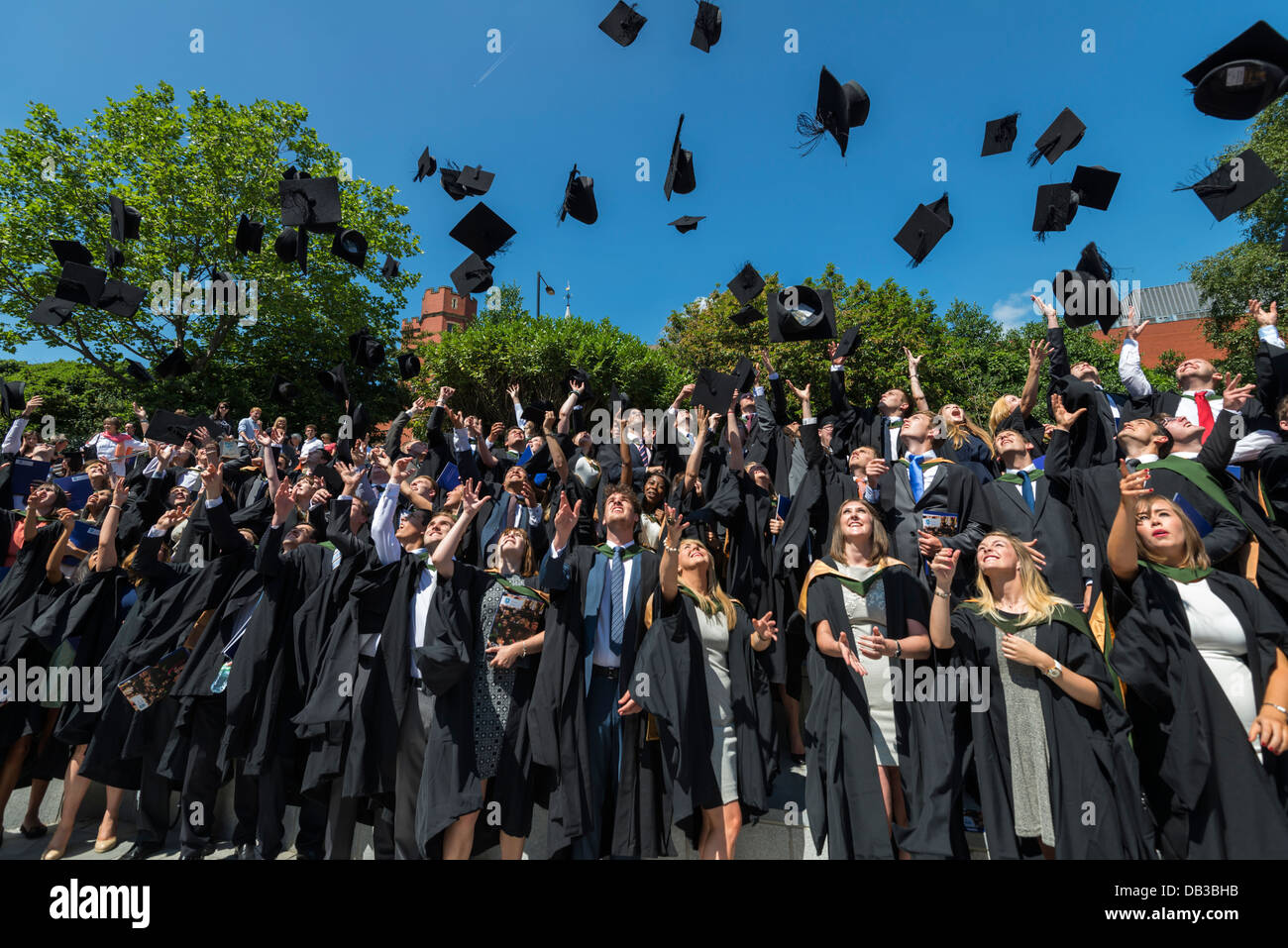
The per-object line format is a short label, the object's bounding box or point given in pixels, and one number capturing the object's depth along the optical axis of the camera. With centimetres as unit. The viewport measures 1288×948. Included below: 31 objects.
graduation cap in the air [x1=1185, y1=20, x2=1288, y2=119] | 419
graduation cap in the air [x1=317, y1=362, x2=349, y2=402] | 751
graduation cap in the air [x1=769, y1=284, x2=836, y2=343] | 599
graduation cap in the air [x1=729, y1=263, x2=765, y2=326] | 763
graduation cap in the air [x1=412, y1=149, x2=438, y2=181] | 722
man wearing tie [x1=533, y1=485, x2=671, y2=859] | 325
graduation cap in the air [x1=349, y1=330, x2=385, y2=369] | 727
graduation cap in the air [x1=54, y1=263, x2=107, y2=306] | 700
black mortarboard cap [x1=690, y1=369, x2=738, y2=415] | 546
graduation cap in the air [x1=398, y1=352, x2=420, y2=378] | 773
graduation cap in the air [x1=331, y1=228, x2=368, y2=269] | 708
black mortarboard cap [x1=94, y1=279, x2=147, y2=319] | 695
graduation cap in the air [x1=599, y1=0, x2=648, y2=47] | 656
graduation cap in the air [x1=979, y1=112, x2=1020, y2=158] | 668
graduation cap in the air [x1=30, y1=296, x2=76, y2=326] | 731
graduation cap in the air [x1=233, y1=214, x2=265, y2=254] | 785
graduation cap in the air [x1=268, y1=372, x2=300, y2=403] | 963
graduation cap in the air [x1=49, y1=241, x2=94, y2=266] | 707
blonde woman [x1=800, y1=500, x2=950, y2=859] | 301
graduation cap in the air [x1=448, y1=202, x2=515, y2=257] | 644
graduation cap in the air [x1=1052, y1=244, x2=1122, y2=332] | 558
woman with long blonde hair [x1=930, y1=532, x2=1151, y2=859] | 263
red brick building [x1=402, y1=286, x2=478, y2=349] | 5581
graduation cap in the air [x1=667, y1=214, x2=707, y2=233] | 709
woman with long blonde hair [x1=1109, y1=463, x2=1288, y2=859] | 246
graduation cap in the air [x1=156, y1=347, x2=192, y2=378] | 833
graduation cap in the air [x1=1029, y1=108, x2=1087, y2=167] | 615
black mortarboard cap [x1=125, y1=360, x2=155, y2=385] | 918
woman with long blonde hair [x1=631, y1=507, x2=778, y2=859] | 314
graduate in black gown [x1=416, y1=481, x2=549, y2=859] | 321
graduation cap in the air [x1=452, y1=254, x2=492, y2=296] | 716
